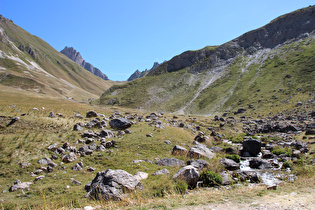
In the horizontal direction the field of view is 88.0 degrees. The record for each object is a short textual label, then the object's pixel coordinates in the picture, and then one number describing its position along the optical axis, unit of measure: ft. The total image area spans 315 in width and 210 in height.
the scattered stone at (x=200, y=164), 56.70
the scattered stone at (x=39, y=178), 47.21
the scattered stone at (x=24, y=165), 52.47
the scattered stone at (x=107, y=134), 88.15
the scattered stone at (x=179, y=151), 73.09
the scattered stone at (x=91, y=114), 127.34
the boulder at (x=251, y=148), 87.51
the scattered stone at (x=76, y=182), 46.08
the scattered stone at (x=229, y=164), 65.36
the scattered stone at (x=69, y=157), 59.72
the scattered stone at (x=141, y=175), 48.97
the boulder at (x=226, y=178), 47.12
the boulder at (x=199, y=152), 68.85
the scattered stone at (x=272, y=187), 34.83
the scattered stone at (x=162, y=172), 52.27
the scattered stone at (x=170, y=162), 62.38
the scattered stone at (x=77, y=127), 88.96
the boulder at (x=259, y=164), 66.49
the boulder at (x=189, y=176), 45.09
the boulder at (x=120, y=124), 103.19
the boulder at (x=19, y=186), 41.67
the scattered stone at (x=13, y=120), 79.10
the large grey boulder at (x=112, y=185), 34.97
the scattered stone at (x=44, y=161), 55.96
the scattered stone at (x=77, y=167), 55.06
